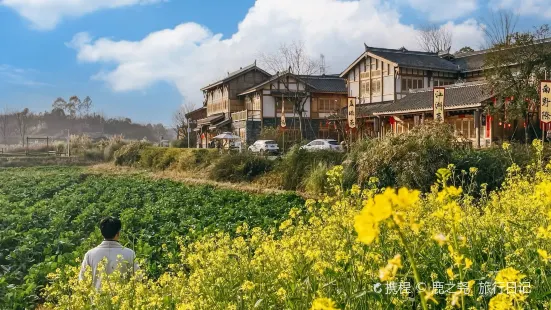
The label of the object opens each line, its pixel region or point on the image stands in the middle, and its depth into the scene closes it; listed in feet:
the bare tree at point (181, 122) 156.54
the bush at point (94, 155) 118.73
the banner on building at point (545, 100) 52.31
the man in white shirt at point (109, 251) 15.33
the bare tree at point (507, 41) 65.58
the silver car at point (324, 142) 87.38
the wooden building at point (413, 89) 75.82
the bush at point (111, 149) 112.16
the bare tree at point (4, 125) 249.45
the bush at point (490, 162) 37.14
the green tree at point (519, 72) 62.64
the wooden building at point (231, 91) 130.31
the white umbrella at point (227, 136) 106.32
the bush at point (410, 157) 38.04
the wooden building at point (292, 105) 115.96
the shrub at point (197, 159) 72.27
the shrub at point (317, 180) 45.27
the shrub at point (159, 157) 82.74
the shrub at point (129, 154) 98.63
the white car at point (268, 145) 91.15
